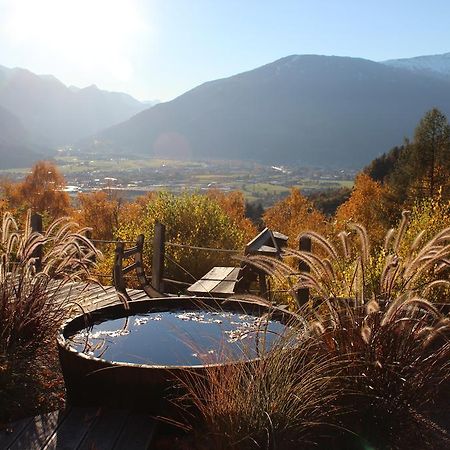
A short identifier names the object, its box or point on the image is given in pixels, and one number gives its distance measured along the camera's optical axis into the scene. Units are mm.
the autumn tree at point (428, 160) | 32344
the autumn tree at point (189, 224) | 15609
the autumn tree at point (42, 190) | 53781
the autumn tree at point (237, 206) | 40944
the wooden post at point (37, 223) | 8329
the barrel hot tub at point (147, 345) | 2980
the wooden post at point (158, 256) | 7328
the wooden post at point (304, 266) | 5670
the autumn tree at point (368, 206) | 34750
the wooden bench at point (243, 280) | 6567
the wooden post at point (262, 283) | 6923
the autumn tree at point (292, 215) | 43766
